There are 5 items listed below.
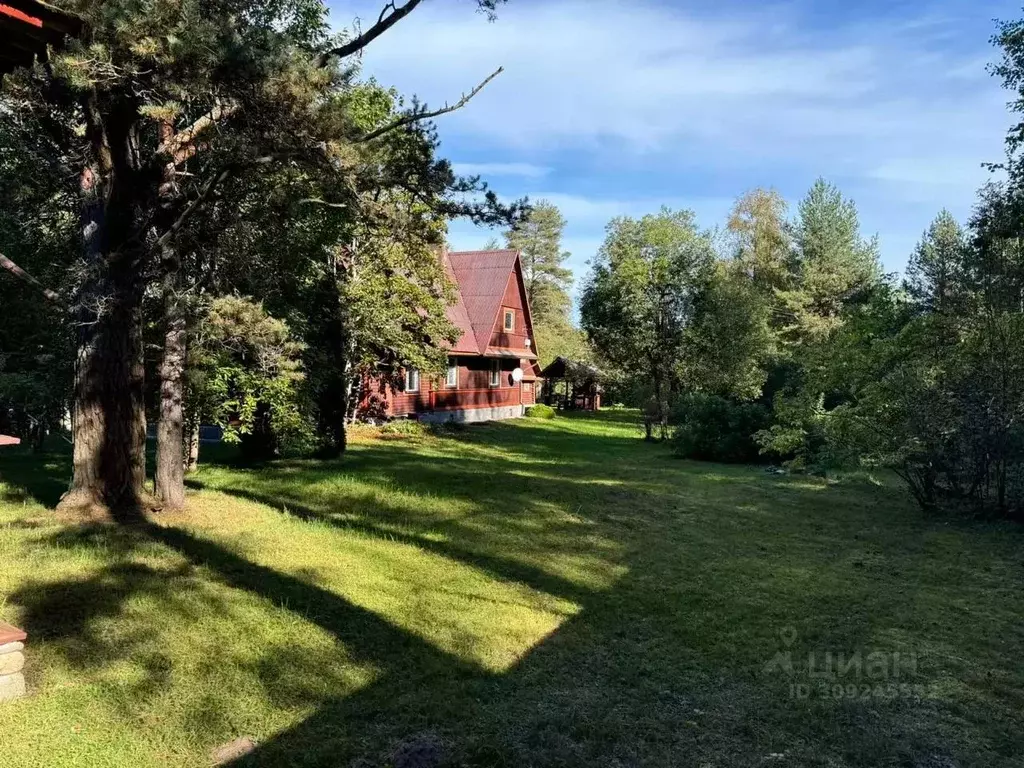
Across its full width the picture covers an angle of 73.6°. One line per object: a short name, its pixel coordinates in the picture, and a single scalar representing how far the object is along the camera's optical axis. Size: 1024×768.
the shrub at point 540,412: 34.78
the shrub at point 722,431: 18.92
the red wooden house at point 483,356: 26.38
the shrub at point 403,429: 21.54
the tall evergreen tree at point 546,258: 59.28
